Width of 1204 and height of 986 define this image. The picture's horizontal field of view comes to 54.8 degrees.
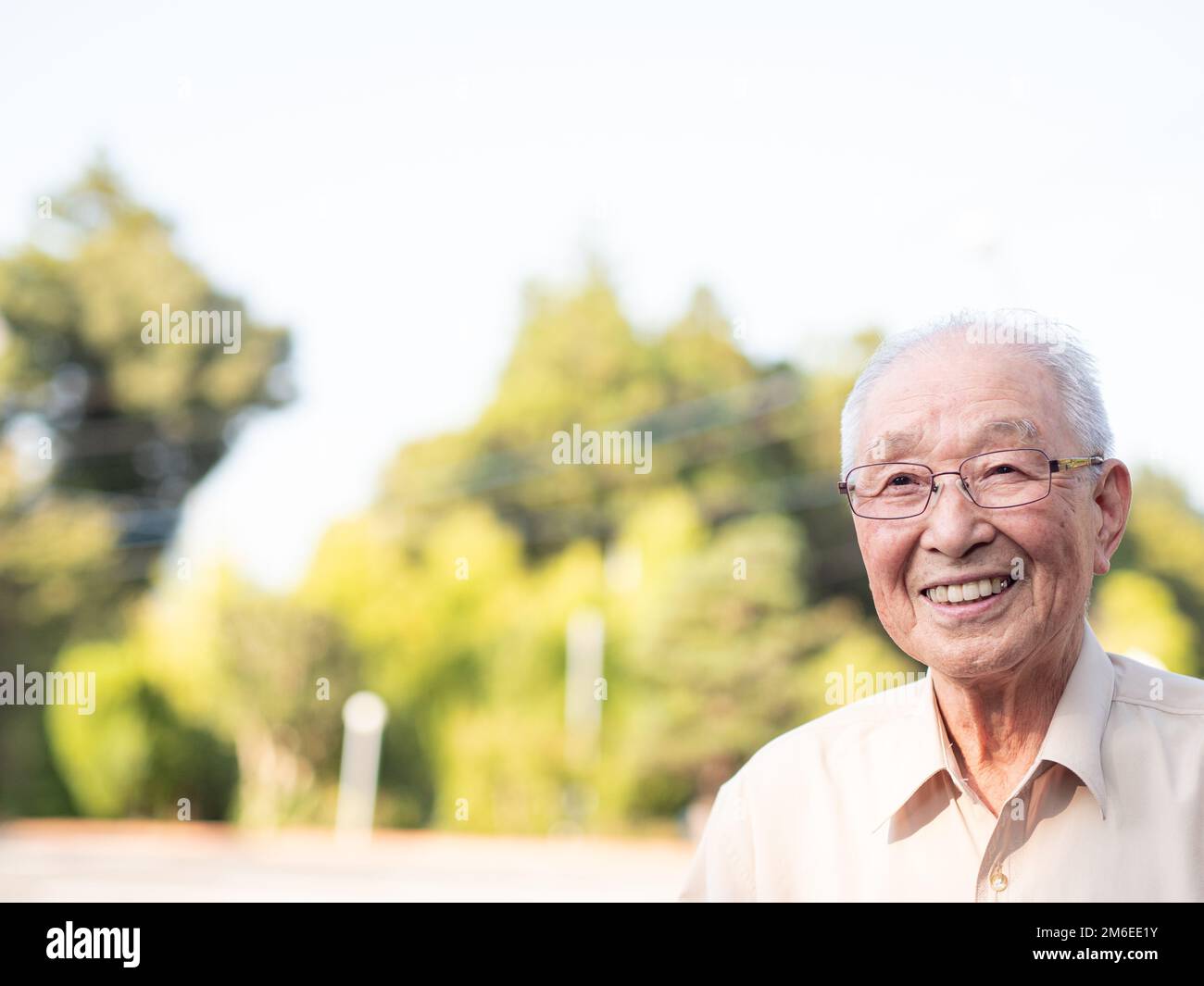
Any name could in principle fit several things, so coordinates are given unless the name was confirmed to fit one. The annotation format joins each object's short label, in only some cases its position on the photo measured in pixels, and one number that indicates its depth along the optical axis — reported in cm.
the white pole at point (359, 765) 1108
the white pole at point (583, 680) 1085
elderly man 99
